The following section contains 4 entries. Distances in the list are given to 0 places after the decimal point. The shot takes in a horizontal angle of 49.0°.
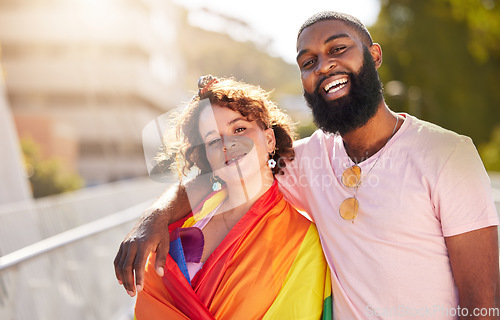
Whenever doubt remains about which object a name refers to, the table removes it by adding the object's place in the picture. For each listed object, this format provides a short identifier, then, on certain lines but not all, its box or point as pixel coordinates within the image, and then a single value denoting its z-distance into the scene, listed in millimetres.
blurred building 39344
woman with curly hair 2465
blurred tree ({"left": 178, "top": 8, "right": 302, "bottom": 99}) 63688
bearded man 2275
